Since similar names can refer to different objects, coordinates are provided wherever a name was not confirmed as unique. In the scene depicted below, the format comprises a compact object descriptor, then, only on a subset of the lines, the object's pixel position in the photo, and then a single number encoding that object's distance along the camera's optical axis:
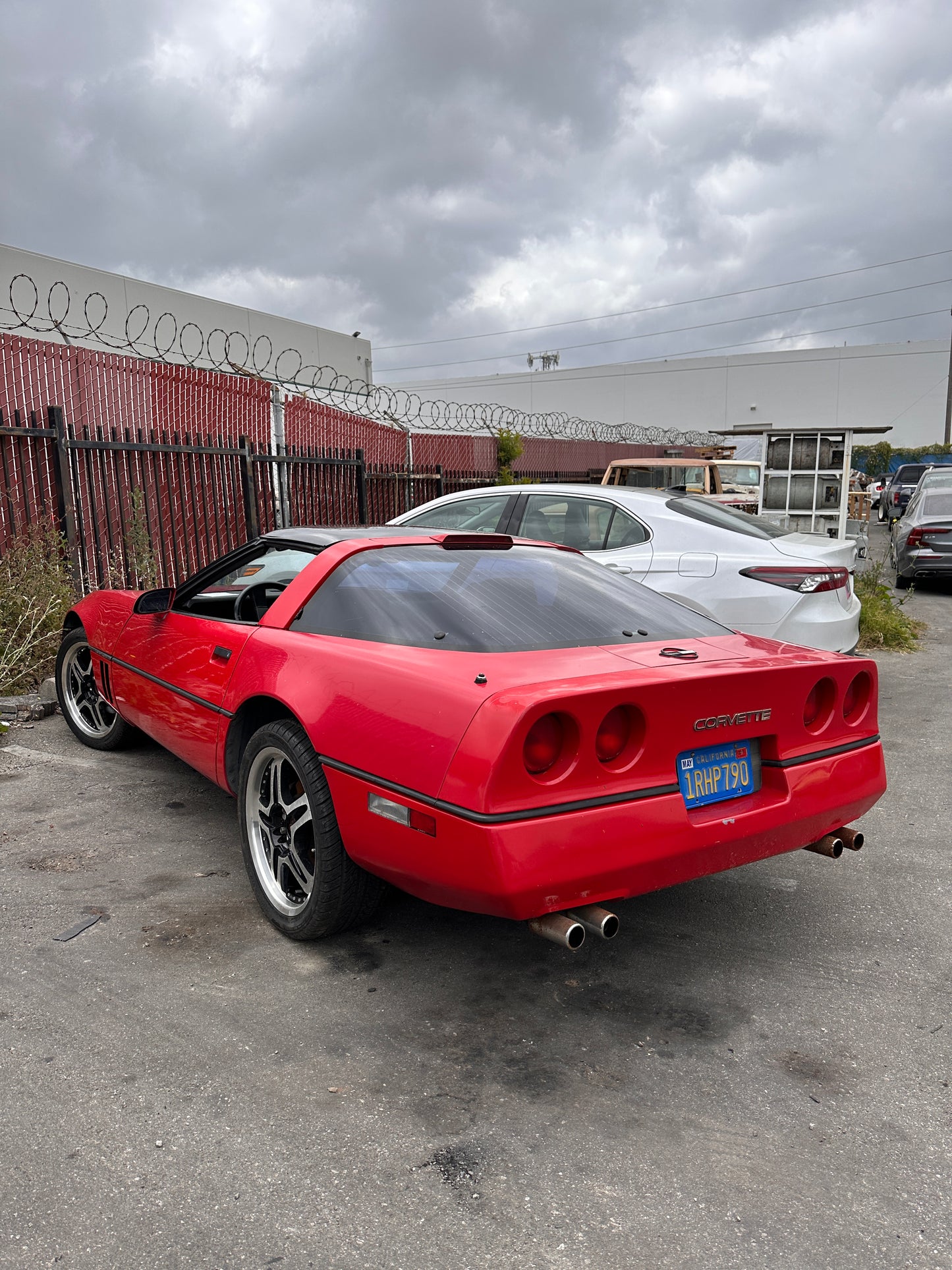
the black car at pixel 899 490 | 25.92
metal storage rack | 11.17
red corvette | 2.46
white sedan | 5.75
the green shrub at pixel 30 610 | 6.37
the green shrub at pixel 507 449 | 15.54
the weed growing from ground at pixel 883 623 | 9.24
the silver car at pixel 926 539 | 13.16
